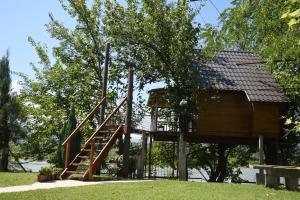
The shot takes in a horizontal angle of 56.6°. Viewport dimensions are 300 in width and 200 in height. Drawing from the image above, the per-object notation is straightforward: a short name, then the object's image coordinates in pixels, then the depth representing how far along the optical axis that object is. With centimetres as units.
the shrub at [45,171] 893
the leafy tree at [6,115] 1399
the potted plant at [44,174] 883
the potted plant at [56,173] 924
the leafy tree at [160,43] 1328
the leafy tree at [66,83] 1663
